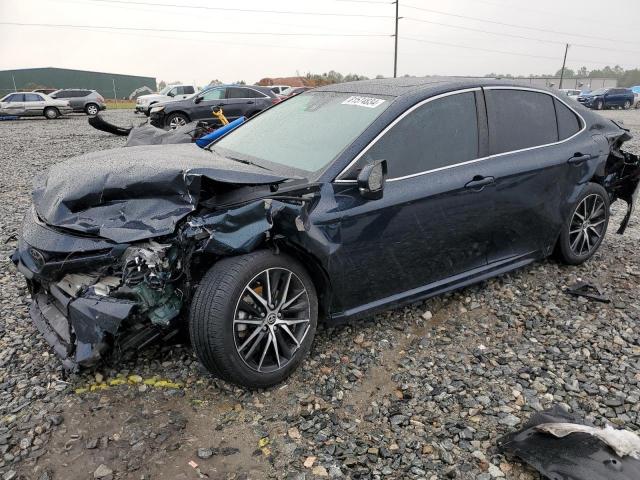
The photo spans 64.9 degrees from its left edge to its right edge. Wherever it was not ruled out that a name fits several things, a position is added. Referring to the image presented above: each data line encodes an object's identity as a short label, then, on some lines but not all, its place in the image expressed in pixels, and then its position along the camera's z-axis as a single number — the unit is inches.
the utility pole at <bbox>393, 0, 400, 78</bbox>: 1699.1
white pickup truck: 1037.8
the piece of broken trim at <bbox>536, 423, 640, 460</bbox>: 90.4
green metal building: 1959.9
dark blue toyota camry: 104.3
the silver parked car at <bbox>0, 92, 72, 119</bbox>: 956.6
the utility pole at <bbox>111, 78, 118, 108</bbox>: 1845.7
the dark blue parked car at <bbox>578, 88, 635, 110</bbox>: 1299.2
